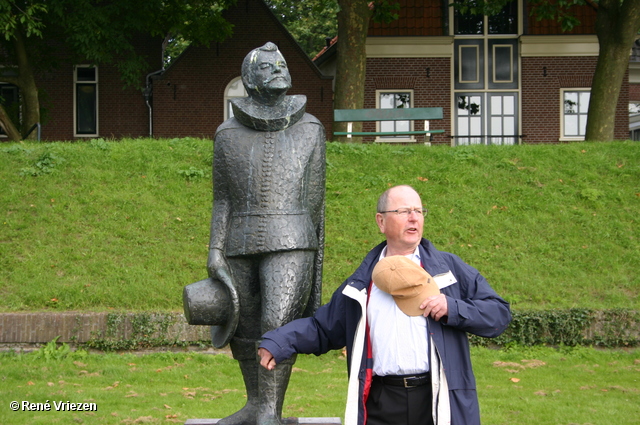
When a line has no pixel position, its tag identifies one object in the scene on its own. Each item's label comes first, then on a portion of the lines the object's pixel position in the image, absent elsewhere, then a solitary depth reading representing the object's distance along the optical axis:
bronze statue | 4.45
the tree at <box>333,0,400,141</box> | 17.94
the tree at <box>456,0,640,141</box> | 18.06
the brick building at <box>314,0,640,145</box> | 25.30
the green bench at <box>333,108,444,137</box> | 16.64
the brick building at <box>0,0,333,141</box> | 24.77
